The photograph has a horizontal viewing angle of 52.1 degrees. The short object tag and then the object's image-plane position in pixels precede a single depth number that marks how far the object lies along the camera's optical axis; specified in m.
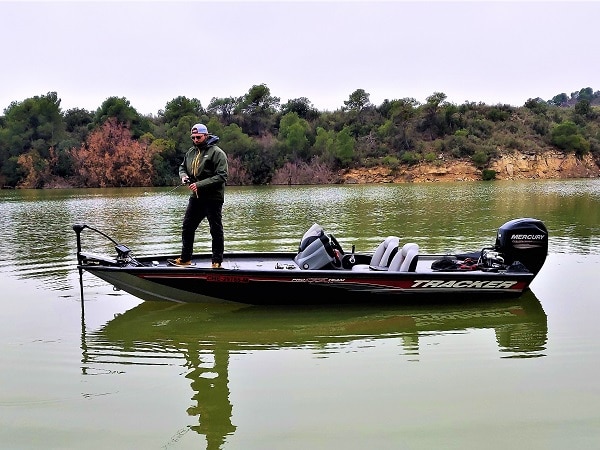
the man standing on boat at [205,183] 7.68
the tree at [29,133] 63.88
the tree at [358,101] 80.25
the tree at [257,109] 75.31
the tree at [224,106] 78.50
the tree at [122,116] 68.25
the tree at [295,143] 66.81
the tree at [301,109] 78.19
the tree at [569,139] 65.00
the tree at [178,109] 73.56
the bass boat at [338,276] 7.58
